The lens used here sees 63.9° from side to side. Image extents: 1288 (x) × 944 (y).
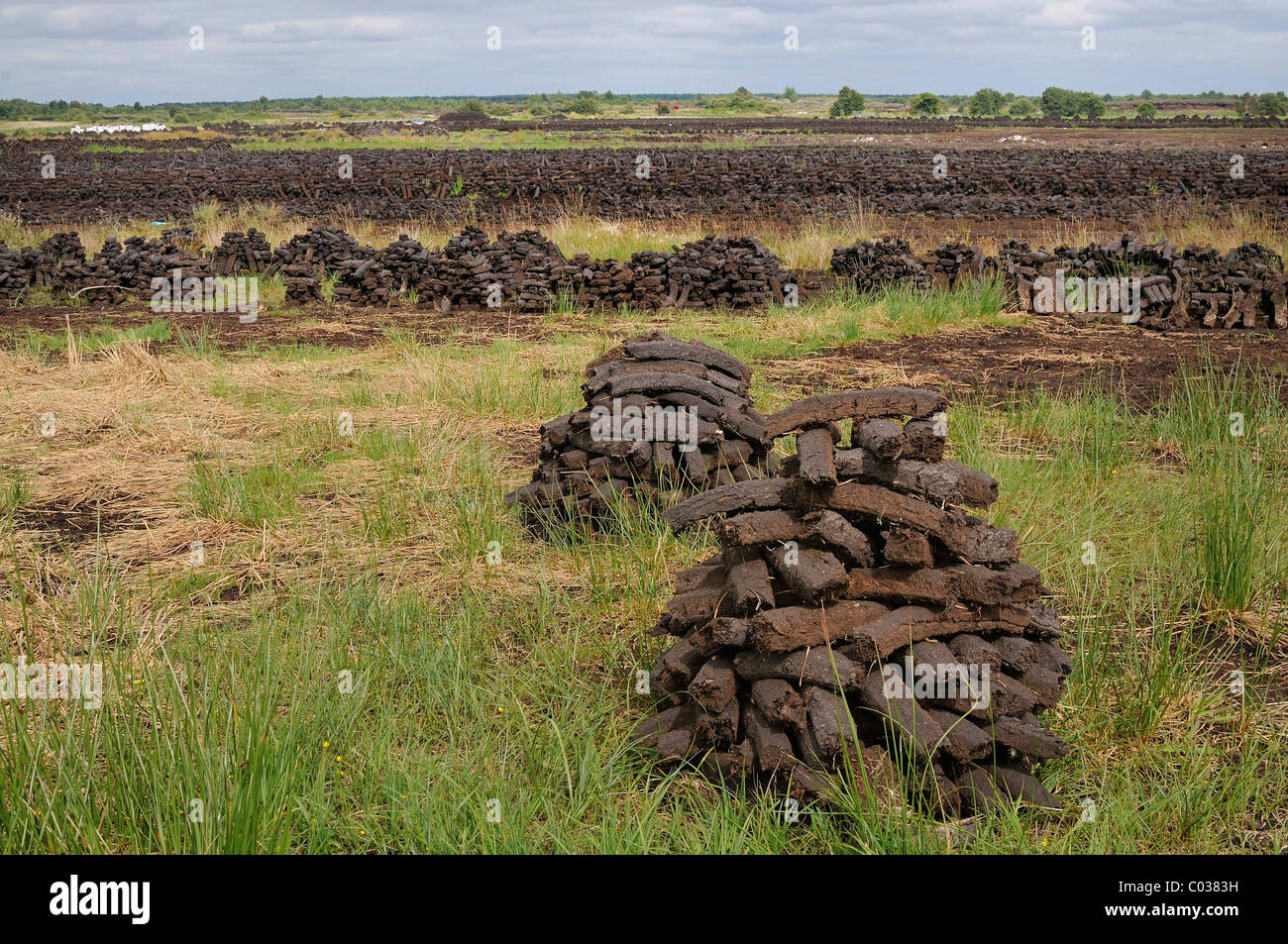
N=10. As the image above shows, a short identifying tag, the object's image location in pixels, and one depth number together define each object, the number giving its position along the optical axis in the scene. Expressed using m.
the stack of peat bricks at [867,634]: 3.49
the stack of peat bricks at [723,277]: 14.05
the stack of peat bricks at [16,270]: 15.64
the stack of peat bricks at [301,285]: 15.23
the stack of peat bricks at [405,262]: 15.16
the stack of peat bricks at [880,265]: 14.59
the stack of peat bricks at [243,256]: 16.95
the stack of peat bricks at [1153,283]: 12.90
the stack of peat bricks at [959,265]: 14.88
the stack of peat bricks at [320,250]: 16.59
